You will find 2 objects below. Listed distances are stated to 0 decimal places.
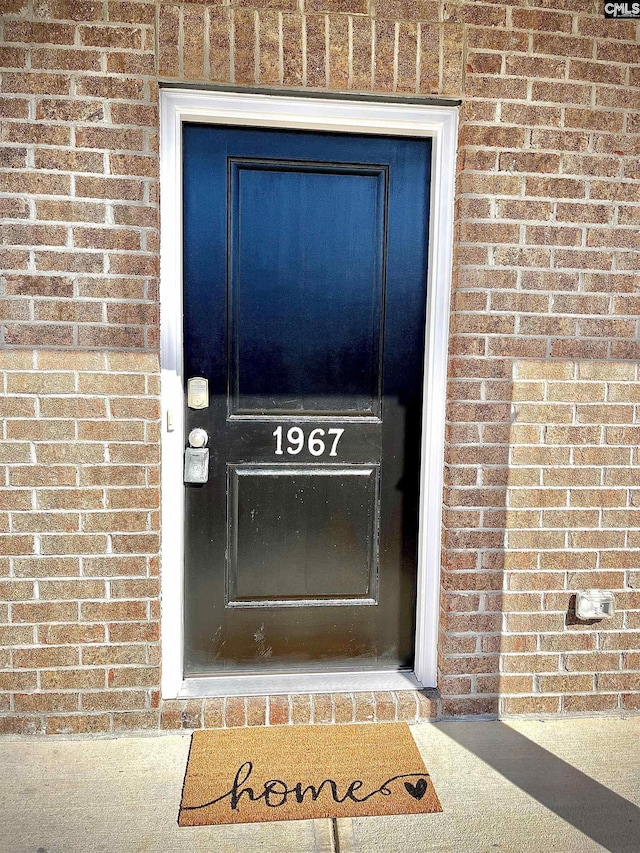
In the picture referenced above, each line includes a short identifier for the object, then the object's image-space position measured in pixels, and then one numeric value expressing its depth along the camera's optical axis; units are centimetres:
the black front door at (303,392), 238
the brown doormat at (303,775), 196
